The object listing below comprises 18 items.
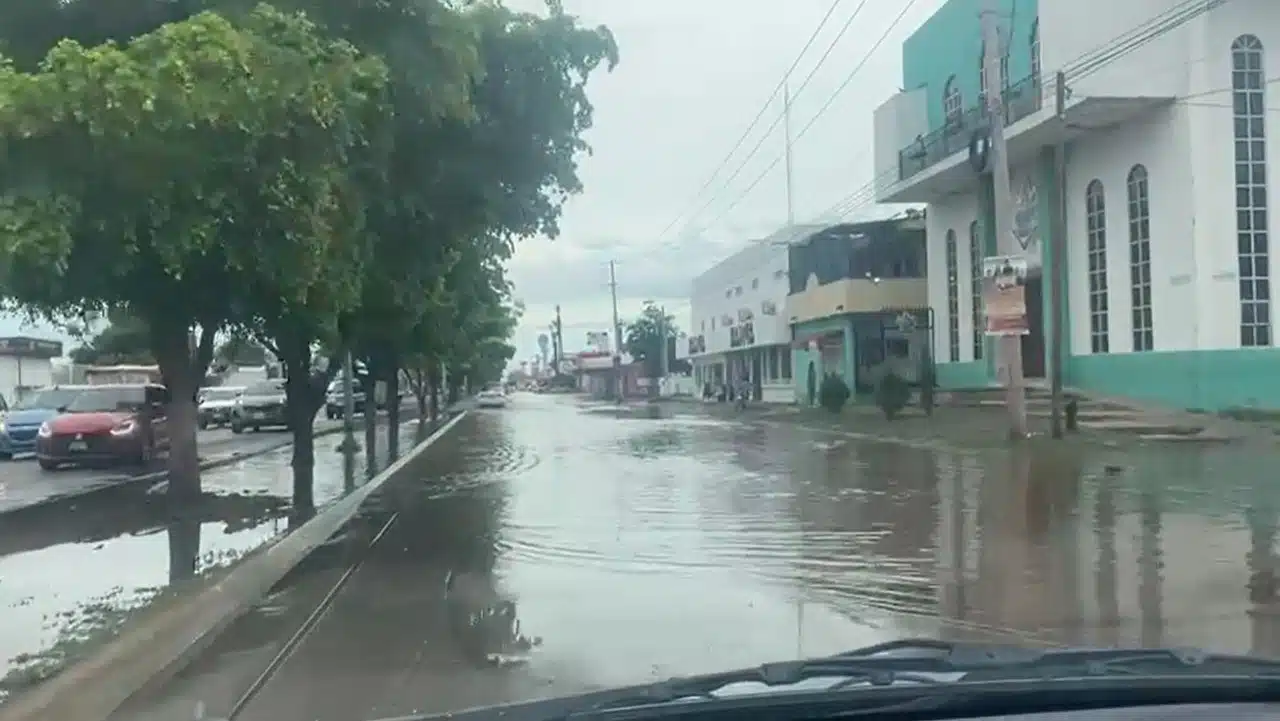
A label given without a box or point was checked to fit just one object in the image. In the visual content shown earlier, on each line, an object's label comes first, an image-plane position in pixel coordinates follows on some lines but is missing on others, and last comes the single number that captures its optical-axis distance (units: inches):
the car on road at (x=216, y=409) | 1856.5
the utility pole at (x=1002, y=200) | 1003.0
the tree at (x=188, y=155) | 336.5
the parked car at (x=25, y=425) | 1171.3
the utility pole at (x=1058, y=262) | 1023.6
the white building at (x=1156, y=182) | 1116.5
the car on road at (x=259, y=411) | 1636.3
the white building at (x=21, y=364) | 2377.0
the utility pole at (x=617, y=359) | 3858.3
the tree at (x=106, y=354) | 2365.8
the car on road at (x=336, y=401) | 2159.0
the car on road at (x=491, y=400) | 3047.0
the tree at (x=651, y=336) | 4645.7
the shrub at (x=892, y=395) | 1487.5
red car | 982.4
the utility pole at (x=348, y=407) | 1207.7
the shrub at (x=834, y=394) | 1745.8
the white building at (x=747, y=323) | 2471.7
